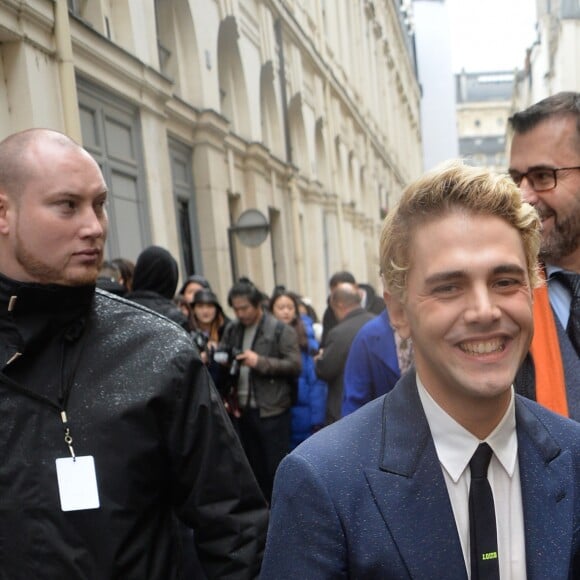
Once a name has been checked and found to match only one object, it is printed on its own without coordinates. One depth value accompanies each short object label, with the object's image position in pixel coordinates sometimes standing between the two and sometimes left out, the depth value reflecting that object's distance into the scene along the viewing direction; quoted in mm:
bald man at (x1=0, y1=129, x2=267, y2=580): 1597
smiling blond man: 1269
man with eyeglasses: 1931
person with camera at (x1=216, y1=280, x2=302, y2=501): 4855
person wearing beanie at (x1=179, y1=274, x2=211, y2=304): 5719
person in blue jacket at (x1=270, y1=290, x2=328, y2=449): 5094
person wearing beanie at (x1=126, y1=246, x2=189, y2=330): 3846
